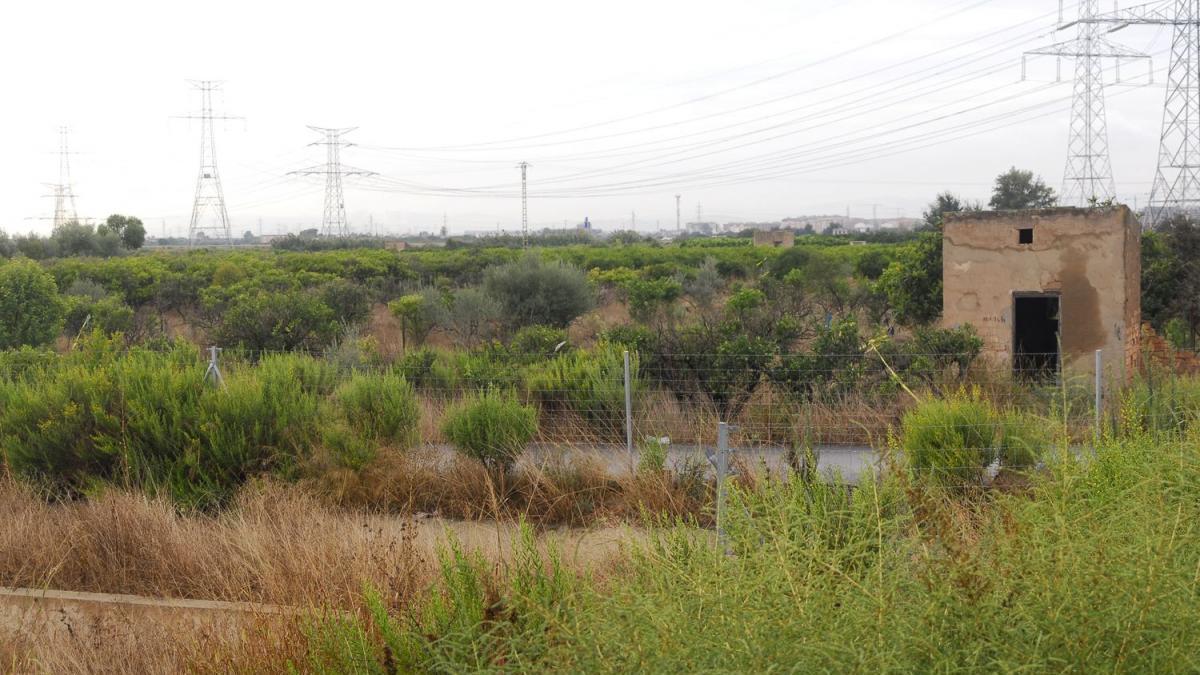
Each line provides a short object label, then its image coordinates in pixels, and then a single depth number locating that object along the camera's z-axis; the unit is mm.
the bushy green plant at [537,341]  15633
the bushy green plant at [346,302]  25106
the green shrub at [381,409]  10047
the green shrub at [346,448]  9164
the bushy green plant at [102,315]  23375
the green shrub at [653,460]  8547
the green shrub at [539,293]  25203
